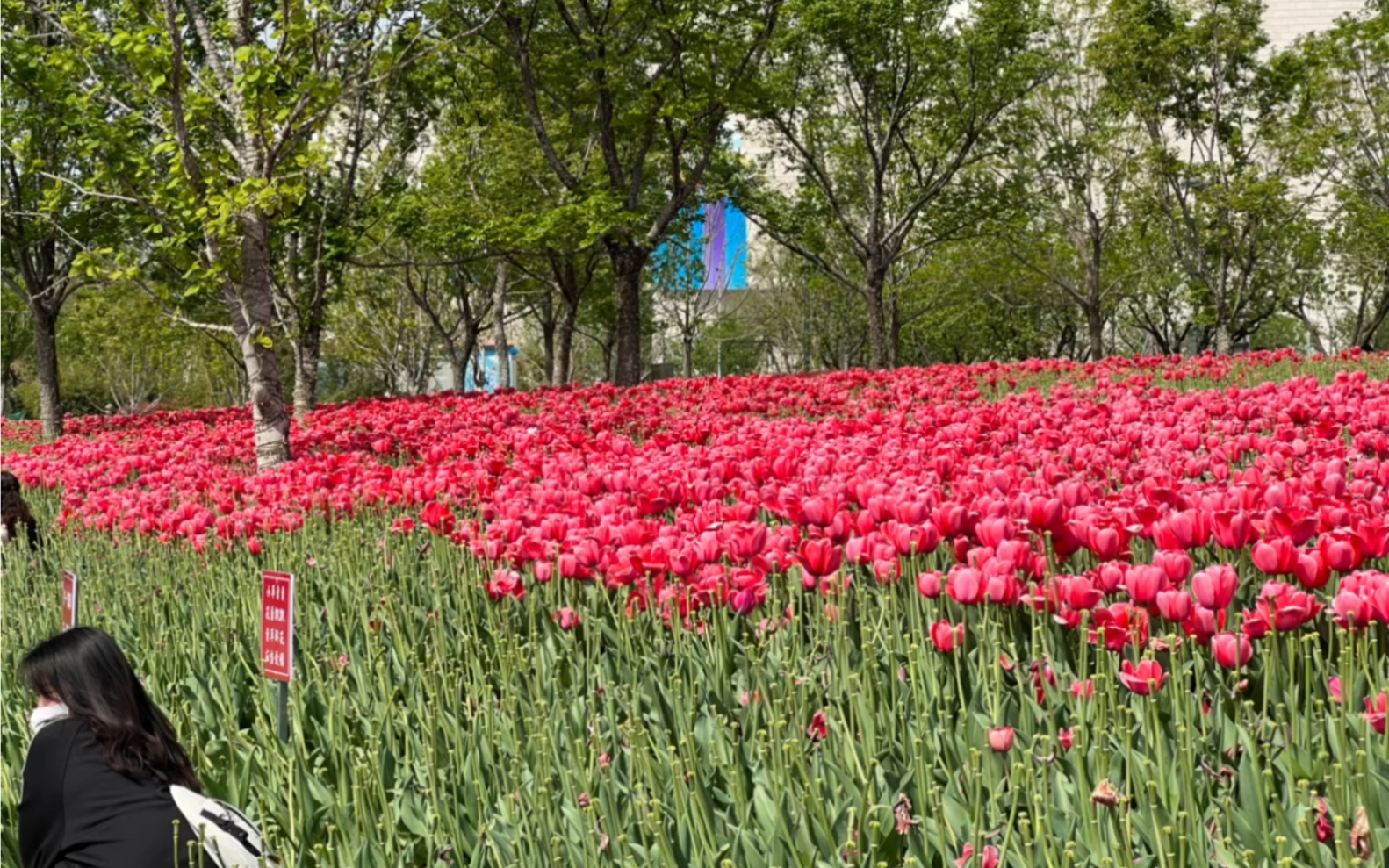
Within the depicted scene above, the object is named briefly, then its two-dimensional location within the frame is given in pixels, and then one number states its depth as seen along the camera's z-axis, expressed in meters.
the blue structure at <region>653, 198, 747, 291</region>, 49.34
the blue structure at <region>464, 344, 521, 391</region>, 70.26
